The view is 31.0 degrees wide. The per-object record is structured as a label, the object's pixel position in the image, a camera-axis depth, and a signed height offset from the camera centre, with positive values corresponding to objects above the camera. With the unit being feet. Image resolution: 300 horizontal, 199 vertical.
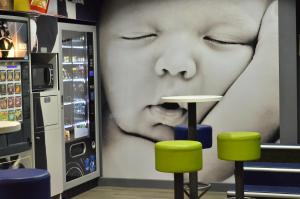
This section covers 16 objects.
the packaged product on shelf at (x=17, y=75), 18.94 +0.68
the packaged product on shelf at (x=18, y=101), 19.01 -0.24
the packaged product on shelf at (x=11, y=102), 18.61 -0.26
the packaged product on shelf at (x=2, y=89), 18.31 +0.19
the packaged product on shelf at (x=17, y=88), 19.02 +0.22
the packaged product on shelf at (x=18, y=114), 19.02 -0.70
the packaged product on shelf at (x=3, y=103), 18.34 -0.29
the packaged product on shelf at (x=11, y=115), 18.66 -0.73
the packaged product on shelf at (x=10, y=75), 18.56 +0.67
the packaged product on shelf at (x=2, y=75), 18.26 +0.65
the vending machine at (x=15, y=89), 18.25 +0.19
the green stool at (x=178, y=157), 15.43 -1.87
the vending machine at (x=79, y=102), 23.31 -0.39
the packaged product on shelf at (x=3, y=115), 18.35 -0.72
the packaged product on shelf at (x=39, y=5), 19.24 +3.22
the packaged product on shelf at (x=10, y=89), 18.60 +0.19
